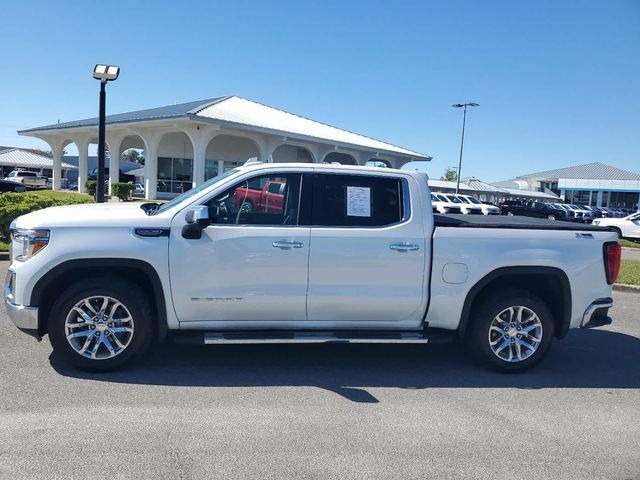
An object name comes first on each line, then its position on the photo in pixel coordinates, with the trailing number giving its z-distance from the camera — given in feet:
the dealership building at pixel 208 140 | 84.64
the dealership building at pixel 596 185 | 204.33
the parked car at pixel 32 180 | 160.41
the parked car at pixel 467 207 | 96.89
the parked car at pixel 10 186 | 118.32
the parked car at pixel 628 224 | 79.77
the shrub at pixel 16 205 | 35.96
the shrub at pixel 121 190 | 86.43
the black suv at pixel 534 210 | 130.72
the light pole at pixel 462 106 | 144.77
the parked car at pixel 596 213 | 144.56
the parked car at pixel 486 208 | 101.50
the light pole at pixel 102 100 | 42.24
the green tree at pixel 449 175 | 406.52
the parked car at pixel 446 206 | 93.97
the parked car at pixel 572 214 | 129.89
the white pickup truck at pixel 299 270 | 14.90
